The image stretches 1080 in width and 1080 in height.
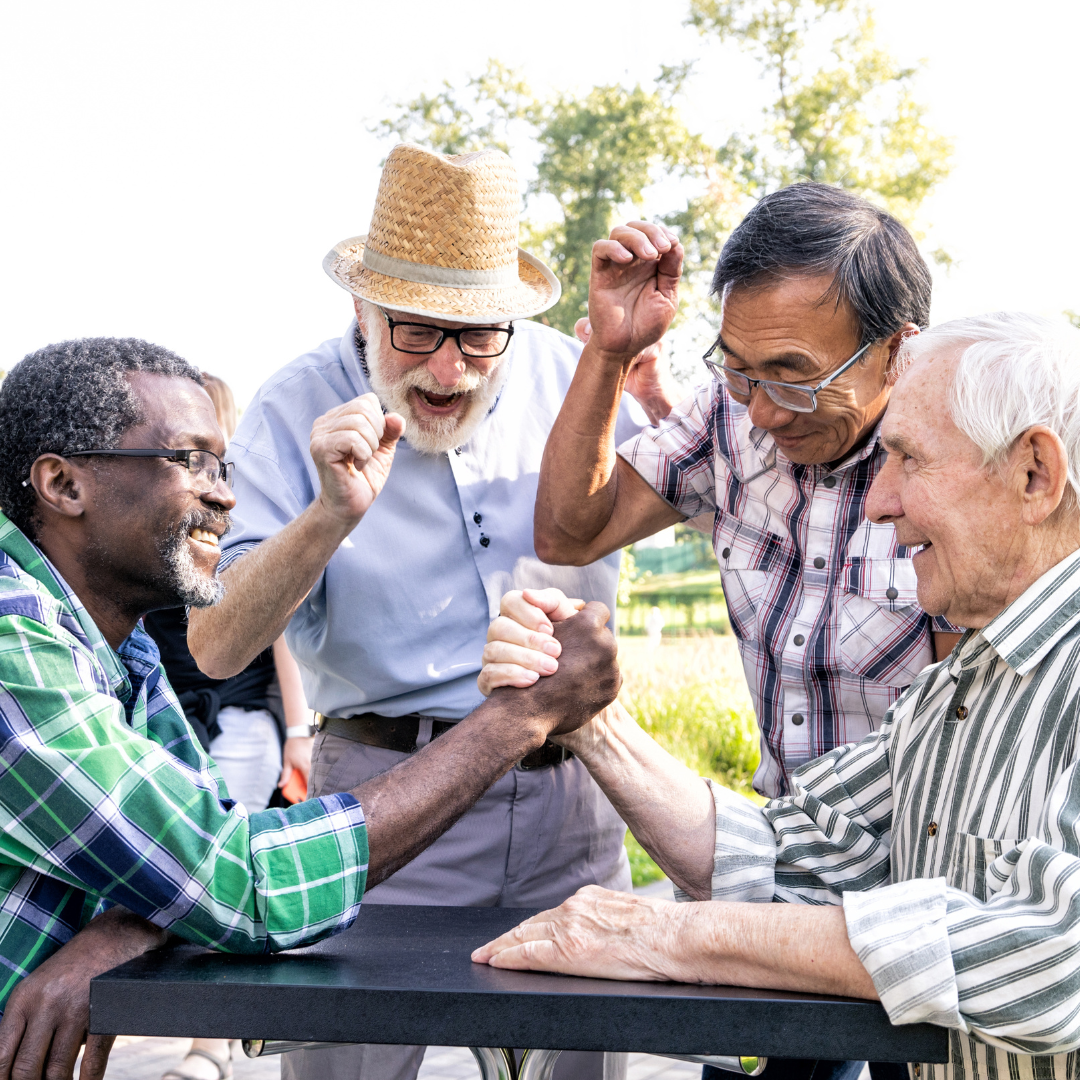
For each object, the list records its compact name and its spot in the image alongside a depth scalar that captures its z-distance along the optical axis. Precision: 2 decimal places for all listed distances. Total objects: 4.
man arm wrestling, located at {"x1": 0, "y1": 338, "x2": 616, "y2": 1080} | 1.68
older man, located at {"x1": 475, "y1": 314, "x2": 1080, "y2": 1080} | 1.42
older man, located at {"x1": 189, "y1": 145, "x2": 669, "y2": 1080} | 2.72
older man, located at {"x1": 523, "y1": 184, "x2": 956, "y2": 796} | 2.32
